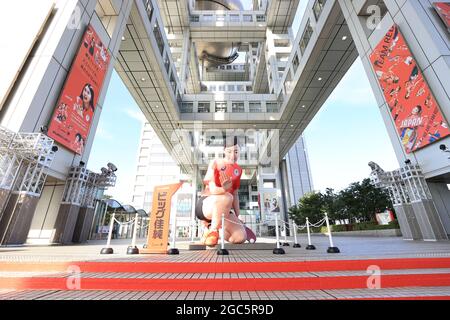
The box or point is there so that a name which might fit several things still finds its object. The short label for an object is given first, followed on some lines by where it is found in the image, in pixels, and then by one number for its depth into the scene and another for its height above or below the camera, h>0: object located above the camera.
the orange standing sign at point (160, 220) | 5.33 +0.47
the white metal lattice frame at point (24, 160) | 6.01 +2.33
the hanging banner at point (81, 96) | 7.64 +5.46
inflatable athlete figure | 6.21 +1.12
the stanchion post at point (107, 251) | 5.14 -0.26
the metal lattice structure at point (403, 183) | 8.21 +2.17
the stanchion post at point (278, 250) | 5.06 -0.27
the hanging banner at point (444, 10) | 7.80 +8.11
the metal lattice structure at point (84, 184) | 8.45 +2.27
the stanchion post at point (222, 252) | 4.98 -0.30
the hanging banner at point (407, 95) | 7.48 +5.25
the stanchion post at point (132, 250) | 5.13 -0.24
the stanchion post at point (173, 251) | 5.09 -0.27
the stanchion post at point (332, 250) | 5.01 -0.28
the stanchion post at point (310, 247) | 6.22 -0.26
